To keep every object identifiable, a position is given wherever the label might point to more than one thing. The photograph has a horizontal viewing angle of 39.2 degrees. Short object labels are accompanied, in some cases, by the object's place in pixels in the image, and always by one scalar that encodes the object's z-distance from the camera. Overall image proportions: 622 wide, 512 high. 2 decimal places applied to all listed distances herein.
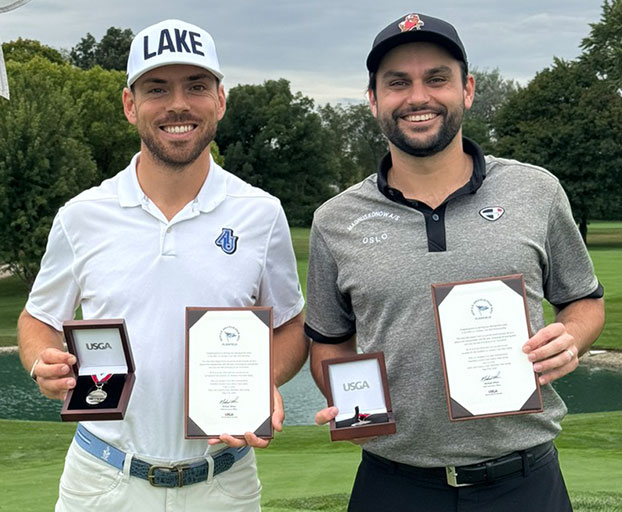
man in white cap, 3.32
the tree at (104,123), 41.94
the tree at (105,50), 68.56
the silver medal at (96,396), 3.13
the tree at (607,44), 48.89
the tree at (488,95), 77.61
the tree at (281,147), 58.38
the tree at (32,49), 54.22
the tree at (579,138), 48.34
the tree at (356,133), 72.06
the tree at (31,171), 31.25
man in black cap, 3.26
